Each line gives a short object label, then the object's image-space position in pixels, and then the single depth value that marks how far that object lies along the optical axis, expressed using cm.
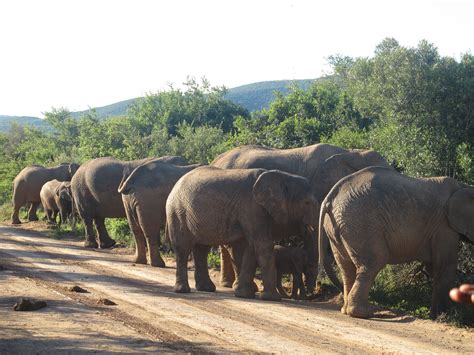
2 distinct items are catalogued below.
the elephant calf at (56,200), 3006
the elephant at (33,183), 3462
